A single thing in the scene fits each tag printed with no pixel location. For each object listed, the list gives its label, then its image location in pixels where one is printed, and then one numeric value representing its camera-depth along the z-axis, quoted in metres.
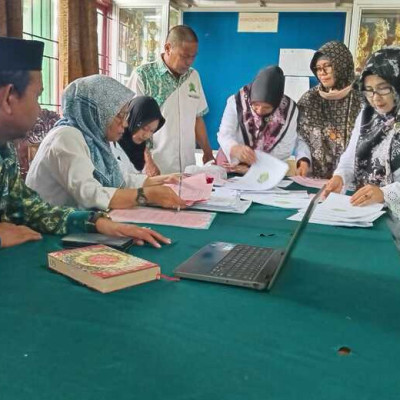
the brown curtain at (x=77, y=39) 3.55
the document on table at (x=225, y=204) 1.69
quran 0.89
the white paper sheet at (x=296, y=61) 4.61
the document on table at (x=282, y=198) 1.84
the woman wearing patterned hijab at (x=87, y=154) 1.59
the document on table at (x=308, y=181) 2.34
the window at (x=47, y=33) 3.55
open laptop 0.96
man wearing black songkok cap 1.19
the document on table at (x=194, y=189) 1.76
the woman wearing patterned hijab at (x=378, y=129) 2.03
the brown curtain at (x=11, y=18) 2.76
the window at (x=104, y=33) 4.44
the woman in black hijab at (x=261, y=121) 2.51
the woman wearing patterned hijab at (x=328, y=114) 2.68
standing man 2.79
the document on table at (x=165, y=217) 1.45
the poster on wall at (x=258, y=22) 4.67
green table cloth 0.59
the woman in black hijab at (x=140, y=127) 2.37
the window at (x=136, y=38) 4.49
